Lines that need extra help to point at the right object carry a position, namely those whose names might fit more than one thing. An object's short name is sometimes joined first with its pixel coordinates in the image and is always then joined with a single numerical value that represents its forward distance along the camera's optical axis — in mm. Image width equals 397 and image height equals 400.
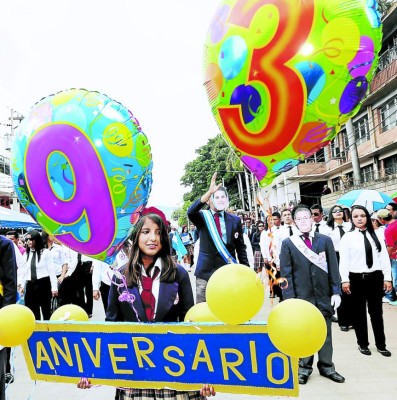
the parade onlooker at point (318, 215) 5918
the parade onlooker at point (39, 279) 5328
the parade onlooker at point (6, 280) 2660
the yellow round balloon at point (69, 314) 2072
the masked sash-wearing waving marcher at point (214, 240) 4094
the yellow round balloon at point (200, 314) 1855
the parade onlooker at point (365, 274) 4270
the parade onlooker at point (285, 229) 5730
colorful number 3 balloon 2150
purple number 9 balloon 2215
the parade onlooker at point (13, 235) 7560
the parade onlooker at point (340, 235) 5324
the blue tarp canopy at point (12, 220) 15223
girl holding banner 2020
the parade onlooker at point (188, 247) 15724
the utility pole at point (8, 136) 27656
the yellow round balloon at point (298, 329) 1530
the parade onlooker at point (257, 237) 10297
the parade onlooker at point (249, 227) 12230
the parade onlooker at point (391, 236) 6625
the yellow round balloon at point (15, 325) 1879
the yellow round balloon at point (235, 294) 1613
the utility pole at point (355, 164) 14230
